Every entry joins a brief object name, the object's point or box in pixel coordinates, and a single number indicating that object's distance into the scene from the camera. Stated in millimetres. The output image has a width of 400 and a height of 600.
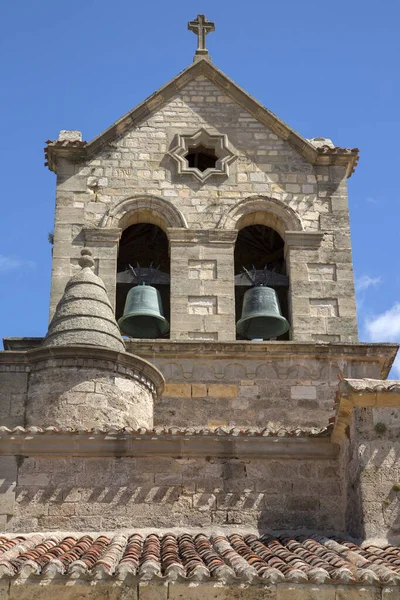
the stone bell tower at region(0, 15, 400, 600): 8727
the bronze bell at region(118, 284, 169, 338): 14289
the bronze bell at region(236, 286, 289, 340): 14328
